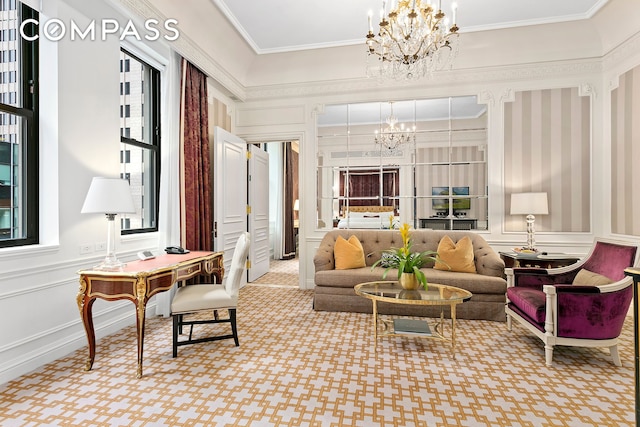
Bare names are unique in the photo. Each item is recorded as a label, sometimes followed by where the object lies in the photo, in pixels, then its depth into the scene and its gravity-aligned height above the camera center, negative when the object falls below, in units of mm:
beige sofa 3842 -773
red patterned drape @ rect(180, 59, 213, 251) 4129 +619
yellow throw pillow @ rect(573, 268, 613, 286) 2980 -616
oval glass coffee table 2947 -762
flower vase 3246 -664
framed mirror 4891 +701
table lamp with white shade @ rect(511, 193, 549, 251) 4215 +40
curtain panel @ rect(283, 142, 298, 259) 8492 +211
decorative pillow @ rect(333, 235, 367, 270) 4410 -564
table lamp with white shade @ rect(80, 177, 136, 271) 2604 +79
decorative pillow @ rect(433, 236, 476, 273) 4172 -564
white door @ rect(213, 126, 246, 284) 4578 +288
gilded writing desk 2545 -573
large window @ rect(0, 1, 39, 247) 2645 +650
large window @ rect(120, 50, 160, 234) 3898 +885
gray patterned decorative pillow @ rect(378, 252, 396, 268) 4066 -555
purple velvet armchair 2734 -826
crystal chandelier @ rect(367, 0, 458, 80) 2812 +1498
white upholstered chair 2861 -736
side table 4000 -581
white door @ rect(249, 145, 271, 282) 5746 -6
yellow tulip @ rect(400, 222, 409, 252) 3211 -236
